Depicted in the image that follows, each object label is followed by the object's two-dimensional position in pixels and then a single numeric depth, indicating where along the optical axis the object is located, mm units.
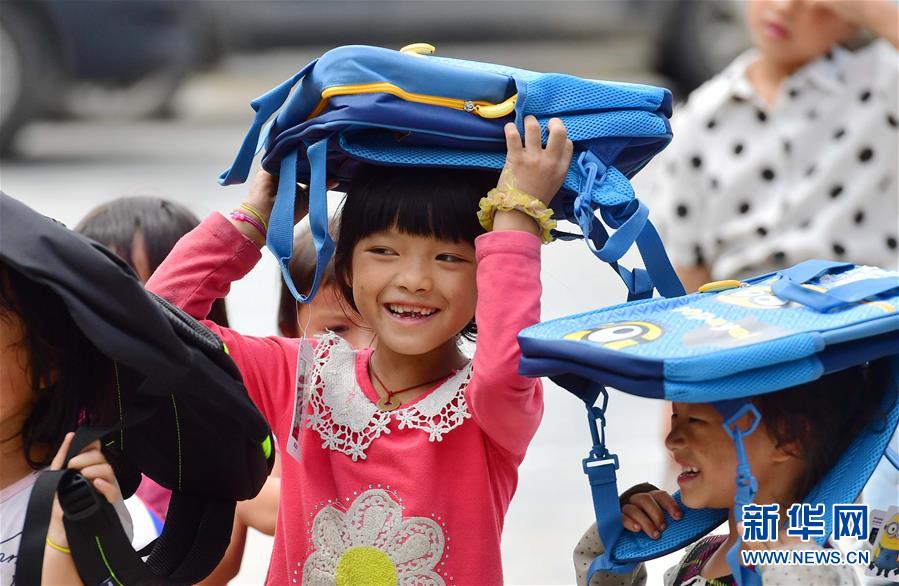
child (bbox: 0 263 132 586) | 4176
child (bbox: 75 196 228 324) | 6336
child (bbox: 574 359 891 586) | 4156
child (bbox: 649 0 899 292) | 7477
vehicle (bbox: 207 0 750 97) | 18375
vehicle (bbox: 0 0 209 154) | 16828
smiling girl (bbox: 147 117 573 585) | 4617
